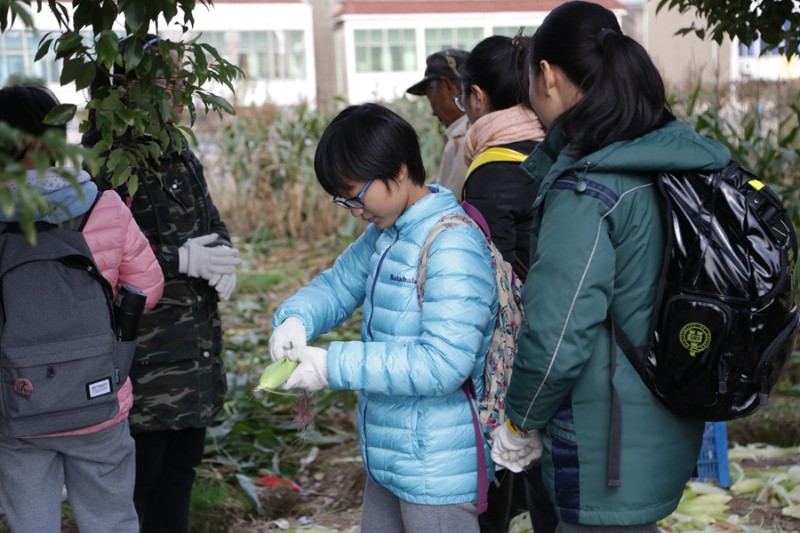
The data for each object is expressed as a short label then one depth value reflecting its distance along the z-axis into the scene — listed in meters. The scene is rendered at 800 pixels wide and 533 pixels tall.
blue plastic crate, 3.80
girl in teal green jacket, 1.87
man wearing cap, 3.84
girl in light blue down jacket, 2.09
